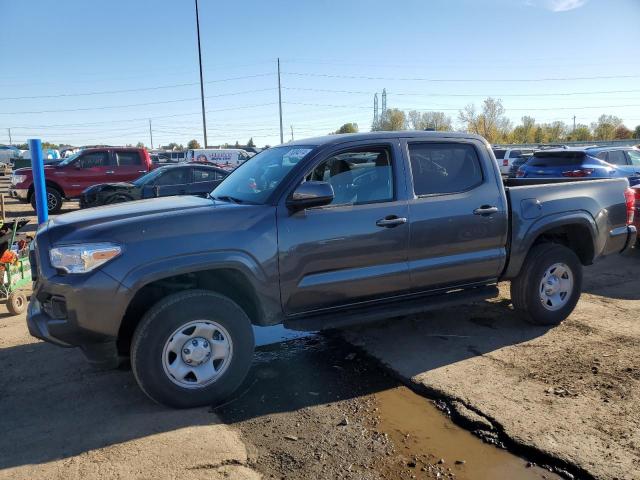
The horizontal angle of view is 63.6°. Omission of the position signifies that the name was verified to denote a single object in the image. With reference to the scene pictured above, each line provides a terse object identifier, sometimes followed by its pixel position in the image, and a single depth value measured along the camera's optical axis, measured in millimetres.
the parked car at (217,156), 27406
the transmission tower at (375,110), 81406
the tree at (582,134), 79819
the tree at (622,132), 78500
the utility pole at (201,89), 31359
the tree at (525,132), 88375
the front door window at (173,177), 12967
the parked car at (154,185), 12352
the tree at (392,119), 75319
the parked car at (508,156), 25580
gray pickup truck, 3414
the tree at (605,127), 78938
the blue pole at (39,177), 7457
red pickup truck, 15438
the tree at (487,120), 85375
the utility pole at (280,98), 51634
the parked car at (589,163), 13016
